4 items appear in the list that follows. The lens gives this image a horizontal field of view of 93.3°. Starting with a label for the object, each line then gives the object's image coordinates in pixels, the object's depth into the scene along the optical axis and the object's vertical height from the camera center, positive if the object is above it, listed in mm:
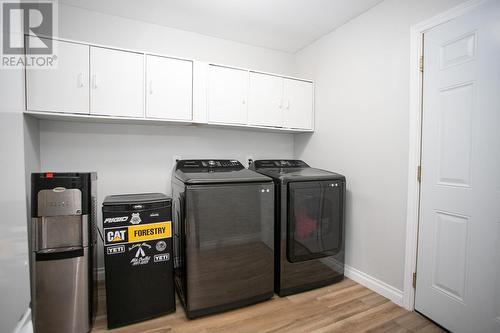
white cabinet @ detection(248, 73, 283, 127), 2479 +619
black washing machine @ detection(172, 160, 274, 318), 1752 -642
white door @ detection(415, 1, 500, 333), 1423 -105
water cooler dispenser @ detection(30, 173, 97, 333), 1500 -626
